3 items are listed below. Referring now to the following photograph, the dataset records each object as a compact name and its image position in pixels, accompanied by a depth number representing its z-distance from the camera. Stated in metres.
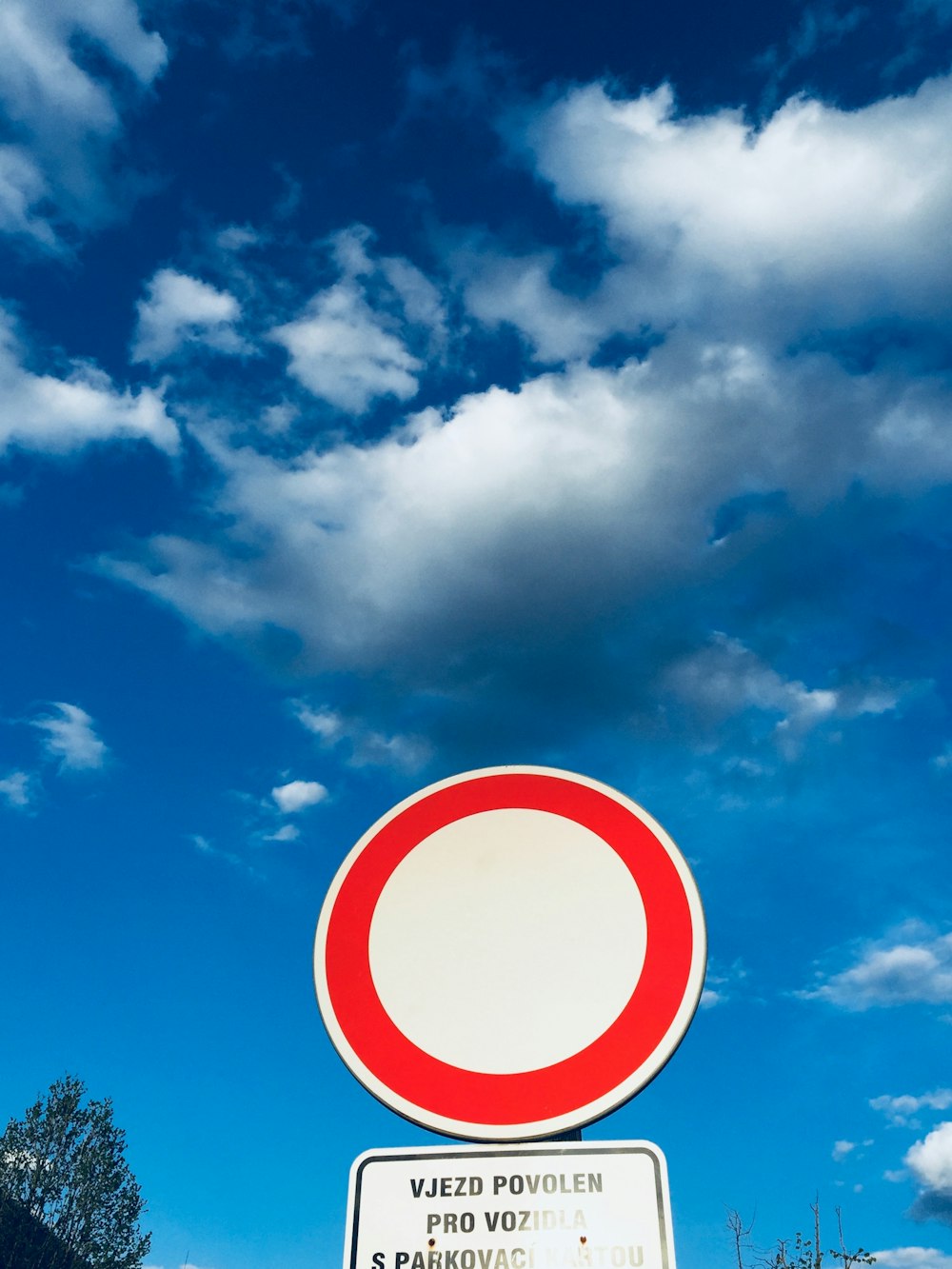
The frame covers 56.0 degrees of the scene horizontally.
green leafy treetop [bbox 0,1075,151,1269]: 35.38
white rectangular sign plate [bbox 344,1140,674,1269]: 1.57
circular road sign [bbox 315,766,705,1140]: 1.71
